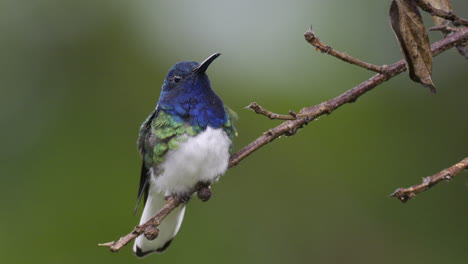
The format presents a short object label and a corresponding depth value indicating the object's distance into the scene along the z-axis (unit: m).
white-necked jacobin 7.31
